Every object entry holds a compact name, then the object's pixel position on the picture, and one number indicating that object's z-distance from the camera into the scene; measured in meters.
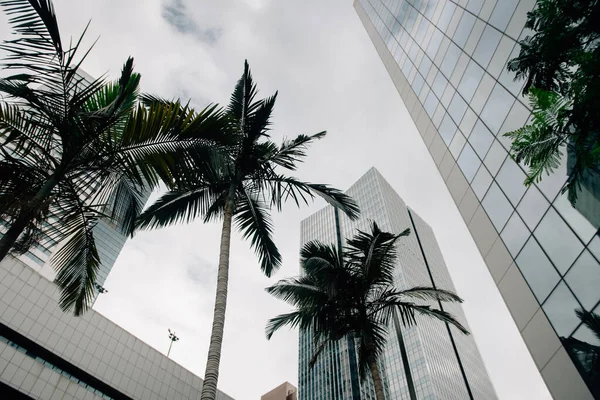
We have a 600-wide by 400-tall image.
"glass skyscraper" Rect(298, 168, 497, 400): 86.69
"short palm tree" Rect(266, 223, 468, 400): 12.04
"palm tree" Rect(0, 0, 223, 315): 5.47
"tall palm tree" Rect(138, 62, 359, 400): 10.29
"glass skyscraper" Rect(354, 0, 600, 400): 9.75
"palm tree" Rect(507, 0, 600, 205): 5.21
